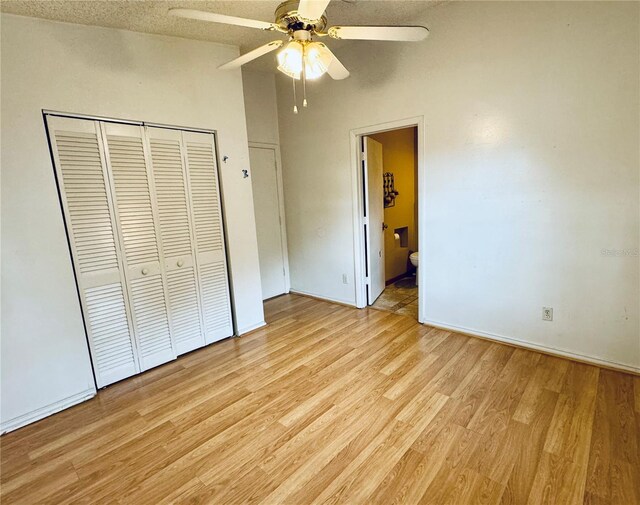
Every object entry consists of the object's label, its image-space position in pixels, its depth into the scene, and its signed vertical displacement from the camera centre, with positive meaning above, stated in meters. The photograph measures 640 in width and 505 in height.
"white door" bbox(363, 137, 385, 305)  3.62 -0.23
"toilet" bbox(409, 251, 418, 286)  4.29 -0.90
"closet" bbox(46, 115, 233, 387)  2.21 -0.22
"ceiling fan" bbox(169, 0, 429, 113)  1.56 +0.86
